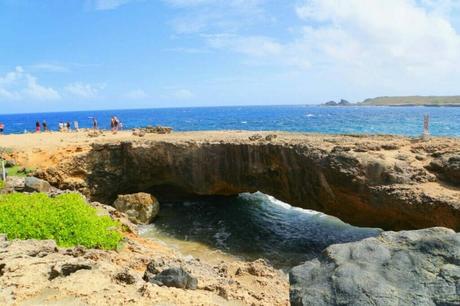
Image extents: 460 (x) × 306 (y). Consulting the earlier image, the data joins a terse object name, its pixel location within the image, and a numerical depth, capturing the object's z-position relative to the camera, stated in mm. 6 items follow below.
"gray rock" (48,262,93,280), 7254
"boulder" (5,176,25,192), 16844
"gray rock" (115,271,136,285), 7182
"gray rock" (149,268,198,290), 7152
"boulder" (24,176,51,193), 16500
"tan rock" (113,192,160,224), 22016
